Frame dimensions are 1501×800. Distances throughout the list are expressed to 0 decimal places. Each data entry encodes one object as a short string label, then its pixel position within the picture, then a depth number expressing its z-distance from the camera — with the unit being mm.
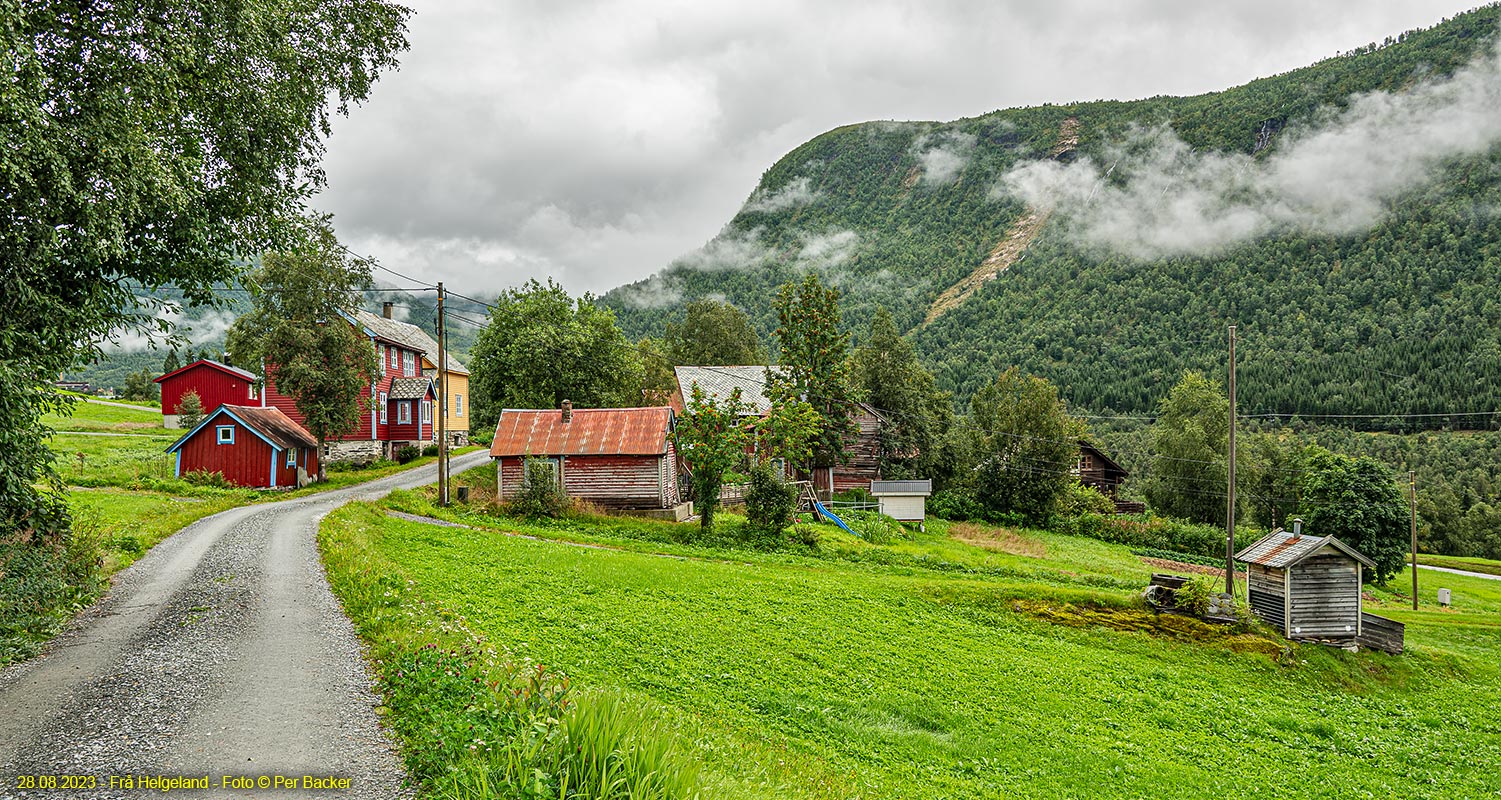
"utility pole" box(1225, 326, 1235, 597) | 26547
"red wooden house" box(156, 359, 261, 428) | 48969
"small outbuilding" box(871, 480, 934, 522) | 51062
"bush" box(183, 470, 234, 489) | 35125
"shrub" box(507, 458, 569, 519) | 33281
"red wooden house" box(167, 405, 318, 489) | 36594
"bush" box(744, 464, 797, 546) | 34031
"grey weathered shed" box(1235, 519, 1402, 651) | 25359
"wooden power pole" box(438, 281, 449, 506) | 30625
